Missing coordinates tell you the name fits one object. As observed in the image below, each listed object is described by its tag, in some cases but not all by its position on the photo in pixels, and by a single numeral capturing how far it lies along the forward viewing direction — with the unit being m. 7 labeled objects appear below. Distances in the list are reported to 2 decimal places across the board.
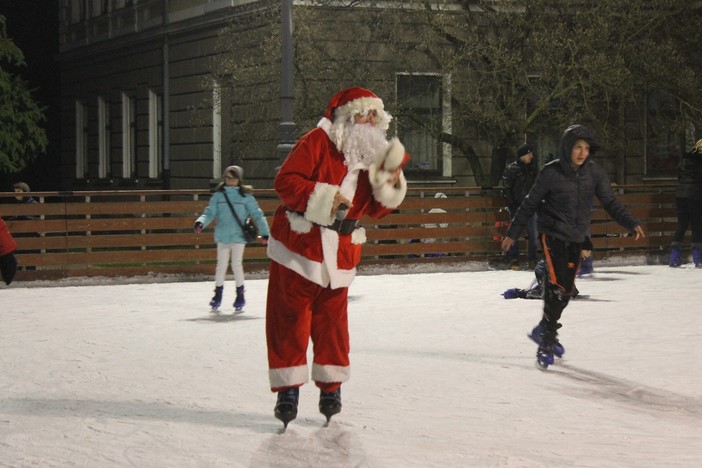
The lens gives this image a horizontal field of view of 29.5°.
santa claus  7.23
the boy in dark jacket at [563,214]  9.55
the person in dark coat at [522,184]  18.55
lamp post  16.66
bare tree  20.42
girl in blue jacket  13.16
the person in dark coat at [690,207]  18.92
